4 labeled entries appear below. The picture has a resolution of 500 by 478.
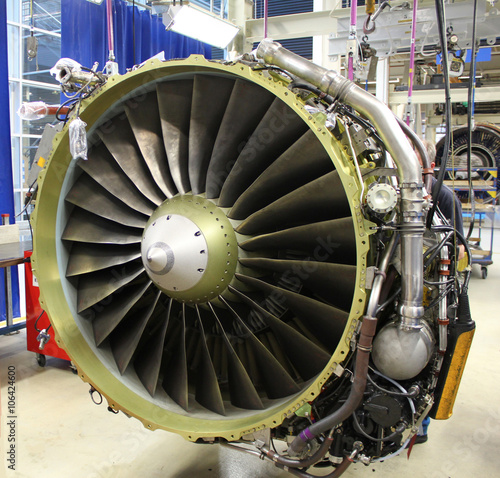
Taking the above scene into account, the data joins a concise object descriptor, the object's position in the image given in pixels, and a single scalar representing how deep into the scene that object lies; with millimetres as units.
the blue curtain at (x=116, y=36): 5043
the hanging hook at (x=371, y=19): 3465
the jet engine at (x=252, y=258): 1763
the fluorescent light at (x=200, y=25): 5012
